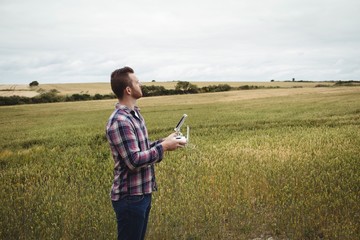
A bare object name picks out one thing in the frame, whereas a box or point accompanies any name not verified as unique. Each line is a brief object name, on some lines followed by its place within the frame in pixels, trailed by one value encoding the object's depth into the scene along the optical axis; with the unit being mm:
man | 3330
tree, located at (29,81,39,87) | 94212
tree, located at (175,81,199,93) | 81025
